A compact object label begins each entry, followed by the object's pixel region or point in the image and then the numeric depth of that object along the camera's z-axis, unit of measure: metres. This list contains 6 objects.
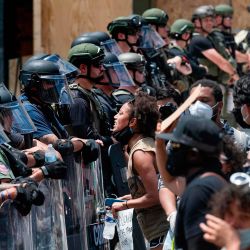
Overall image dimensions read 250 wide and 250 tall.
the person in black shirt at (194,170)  9.52
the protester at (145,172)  13.72
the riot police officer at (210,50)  25.49
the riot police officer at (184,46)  23.61
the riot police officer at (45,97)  14.56
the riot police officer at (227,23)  27.72
